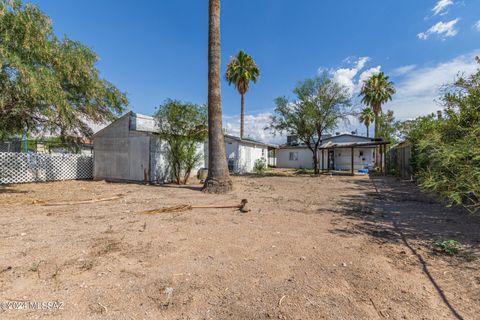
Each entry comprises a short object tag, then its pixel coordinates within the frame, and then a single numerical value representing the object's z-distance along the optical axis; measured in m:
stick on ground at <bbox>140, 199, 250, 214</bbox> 6.03
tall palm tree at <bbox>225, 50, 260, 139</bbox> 22.28
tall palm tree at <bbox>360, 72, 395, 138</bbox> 24.84
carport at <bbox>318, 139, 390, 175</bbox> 16.25
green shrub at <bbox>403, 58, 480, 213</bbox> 3.84
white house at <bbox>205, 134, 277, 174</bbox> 19.82
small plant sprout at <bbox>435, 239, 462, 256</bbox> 3.49
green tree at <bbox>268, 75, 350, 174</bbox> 17.05
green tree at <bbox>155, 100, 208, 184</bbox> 10.89
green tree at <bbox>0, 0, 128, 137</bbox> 6.55
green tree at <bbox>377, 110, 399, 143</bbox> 26.75
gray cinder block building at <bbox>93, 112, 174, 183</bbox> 12.23
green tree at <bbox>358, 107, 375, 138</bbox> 30.61
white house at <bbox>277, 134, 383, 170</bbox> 25.23
